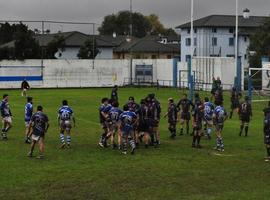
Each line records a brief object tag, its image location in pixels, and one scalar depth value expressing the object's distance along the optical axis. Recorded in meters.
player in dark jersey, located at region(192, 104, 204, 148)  24.17
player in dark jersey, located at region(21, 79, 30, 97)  52.59
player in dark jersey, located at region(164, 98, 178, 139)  26.75
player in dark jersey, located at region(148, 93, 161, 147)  25.03
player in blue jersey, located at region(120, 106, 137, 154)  22.41
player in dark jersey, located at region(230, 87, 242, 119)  36.41
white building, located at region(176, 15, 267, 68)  103.06
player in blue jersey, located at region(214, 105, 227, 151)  23.41
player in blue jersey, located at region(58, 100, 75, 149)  23.34
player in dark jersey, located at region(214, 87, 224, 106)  36.04
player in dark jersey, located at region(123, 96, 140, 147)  23.42
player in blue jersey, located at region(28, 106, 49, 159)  21.22
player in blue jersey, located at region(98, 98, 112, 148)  24.03
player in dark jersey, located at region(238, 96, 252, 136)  28.80
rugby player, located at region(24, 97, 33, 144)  25.42
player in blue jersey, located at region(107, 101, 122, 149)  23.61
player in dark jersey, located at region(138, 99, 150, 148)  24.53
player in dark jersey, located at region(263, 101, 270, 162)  20.94
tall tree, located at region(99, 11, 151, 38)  167.62
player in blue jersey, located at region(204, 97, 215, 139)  26.23
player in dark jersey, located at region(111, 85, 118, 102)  38.89
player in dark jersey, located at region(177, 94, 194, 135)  28.14
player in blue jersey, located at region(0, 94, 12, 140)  26.55
